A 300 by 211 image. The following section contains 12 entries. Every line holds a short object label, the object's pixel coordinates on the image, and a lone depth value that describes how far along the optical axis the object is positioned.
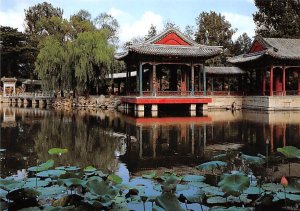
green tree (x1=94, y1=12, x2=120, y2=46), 48.72
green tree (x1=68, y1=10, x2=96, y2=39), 38.06
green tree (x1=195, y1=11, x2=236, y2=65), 40.72
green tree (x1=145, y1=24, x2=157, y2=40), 46.11
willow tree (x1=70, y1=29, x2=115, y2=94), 30.70
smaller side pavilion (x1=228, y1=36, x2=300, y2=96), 26.66
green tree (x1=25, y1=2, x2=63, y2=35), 53.47
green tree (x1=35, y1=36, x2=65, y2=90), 32.00
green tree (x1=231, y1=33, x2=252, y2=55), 44.34
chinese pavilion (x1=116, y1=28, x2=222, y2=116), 24.42
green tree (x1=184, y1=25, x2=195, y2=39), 47.29
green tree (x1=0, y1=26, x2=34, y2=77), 46.78
